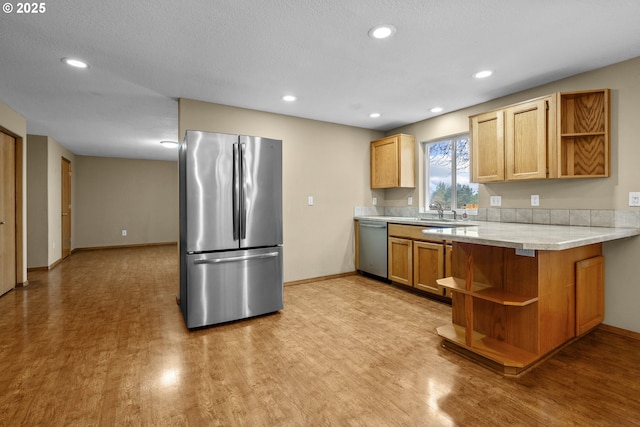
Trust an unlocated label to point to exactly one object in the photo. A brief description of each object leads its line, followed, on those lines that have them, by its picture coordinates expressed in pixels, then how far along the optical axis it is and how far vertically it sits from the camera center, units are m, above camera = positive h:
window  4.20 +0.51
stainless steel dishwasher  4.43 -0.54
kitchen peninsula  2.12 -0.59
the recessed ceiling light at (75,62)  2.67 +1.26
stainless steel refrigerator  2.86 -0.16
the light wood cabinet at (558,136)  2.85 +0.69
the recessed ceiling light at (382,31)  2.21 +1.28
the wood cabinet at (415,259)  3.64 -0.59
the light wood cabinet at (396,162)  4.62 +0.73
